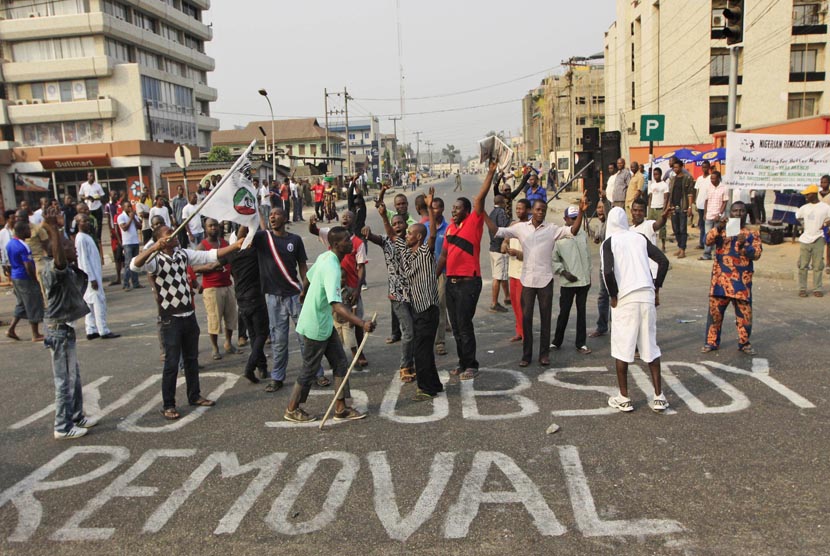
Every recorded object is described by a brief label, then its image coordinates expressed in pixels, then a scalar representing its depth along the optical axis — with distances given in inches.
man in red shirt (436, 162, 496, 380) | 276.7
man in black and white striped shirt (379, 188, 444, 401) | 257.6
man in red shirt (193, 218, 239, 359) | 324.5
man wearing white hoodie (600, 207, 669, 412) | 232.1
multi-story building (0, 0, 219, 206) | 1801.2
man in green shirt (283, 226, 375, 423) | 223.8
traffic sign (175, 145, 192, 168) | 730.8
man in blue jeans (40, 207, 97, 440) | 231.0
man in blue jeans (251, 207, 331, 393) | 273.6
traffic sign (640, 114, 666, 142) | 686.6
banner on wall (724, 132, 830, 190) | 542.0
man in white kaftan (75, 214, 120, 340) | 377.1
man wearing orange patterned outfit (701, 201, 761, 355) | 291.1
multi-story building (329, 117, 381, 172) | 4893.0
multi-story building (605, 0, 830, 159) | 1689.2
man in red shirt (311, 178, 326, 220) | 1115.9
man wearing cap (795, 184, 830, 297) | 407.8
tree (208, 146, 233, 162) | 2158.0
